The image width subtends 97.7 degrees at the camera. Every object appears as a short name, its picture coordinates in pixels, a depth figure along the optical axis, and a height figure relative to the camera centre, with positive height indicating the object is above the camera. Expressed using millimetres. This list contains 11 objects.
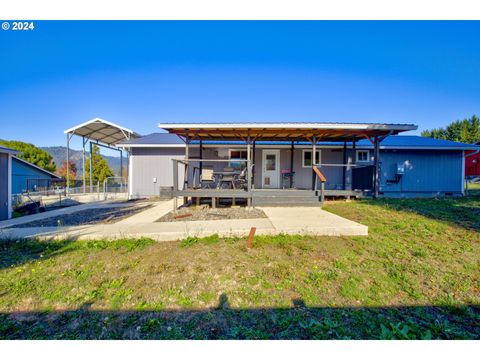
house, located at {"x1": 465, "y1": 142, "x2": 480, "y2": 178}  17312 +1458
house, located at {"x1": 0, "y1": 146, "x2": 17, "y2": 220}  6234 -187
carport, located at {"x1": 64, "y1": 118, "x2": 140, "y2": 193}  12914 +3130
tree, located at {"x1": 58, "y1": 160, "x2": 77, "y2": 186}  31991 +1288
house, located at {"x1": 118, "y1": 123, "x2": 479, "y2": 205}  10820 +1059
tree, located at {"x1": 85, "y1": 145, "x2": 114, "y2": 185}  23897 +1243
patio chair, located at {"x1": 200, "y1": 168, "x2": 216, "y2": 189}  7641 +138
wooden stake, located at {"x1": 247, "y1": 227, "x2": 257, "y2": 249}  3723 -1076
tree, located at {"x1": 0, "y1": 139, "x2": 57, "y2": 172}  25766 +3066
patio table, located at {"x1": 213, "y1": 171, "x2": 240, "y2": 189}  7711 +153
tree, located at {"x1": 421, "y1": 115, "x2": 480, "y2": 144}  42938 +11245
